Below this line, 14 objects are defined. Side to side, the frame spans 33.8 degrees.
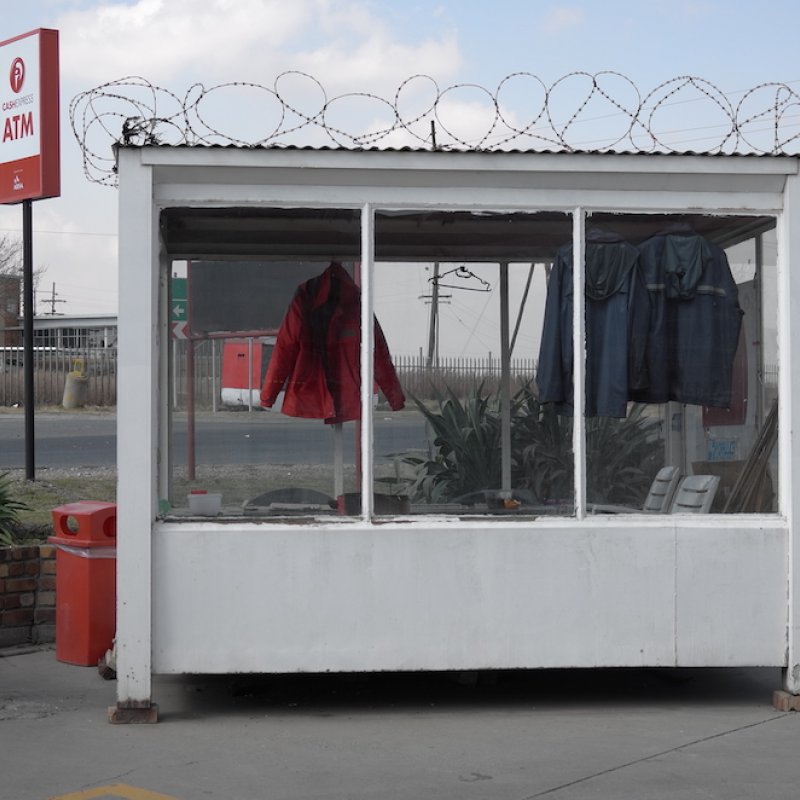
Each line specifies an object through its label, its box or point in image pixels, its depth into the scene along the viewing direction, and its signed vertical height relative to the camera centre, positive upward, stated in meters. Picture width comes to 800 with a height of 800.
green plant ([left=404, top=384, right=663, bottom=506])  7.39 -0.41
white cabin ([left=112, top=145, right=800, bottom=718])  6.76 -0.71
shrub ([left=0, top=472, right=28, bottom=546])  8.97 -0.91
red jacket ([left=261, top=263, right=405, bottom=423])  7.39 +0.16
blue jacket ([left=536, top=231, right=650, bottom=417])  7.33 +0.32
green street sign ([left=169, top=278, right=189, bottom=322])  8.17 +0.51
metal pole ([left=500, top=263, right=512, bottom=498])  8.00 -0.02
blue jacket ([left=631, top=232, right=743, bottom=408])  7.44 +0.36
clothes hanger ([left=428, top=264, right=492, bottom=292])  8.19 +0.67
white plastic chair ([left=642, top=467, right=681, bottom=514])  7.41 -0.62
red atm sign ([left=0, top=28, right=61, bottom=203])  12.09 +2.44
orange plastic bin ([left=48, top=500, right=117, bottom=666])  7.93 -1.18
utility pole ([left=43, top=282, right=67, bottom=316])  82.38 +5.22
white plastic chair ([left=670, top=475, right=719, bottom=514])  7.41 -0.64
